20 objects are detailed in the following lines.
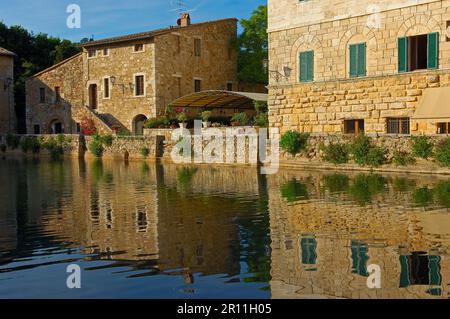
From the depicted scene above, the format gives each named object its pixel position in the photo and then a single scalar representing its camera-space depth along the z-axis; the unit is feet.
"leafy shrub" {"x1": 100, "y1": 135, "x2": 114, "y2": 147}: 111.55
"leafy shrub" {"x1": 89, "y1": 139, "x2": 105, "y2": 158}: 113.29
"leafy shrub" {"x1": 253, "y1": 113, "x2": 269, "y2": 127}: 92.94
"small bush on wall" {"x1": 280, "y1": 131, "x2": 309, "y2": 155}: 79.82
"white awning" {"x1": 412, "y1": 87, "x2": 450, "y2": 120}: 67.05
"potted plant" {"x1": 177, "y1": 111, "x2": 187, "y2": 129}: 101.97
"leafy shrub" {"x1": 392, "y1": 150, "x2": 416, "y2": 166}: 68.81
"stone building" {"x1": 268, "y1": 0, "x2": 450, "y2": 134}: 69.87
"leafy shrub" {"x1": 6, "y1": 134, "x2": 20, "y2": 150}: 129.49
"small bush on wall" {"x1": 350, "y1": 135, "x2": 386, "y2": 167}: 71.22
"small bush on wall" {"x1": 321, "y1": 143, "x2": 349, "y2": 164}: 74.90
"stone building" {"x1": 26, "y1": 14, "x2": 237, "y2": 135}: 122.31
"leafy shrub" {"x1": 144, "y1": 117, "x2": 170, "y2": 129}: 111.92
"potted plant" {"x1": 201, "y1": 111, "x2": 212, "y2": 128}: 100.72
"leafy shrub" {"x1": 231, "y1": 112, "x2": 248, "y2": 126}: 96.73
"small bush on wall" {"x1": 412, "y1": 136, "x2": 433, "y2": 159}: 66.69
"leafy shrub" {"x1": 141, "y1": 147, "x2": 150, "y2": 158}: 104.95
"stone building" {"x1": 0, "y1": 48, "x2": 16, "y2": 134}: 147.95
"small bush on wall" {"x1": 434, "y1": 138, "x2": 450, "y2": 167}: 64.08
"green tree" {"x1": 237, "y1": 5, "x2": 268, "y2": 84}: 132.87
